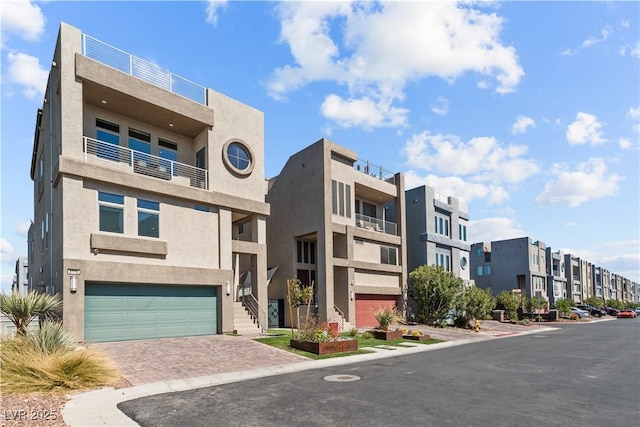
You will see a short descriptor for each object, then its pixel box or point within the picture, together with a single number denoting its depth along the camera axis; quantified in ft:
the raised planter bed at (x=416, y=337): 74.33
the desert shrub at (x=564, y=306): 169.89
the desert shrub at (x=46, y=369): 29.86
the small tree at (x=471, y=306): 106.42
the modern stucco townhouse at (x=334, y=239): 94.38
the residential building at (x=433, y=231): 123.44
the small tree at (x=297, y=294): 71.46
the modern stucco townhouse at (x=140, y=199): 57.06
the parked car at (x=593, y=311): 204.11
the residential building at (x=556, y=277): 228.22
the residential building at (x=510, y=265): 207.10
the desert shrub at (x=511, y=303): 141.38
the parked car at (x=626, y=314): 202.22
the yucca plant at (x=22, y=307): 44.16
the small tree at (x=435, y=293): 104.47
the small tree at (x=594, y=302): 256.93
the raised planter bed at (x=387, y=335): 71.97
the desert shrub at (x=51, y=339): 35.09
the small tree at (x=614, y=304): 281.74
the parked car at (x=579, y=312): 179.08
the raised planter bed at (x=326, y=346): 54.60
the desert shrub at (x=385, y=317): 75.92
